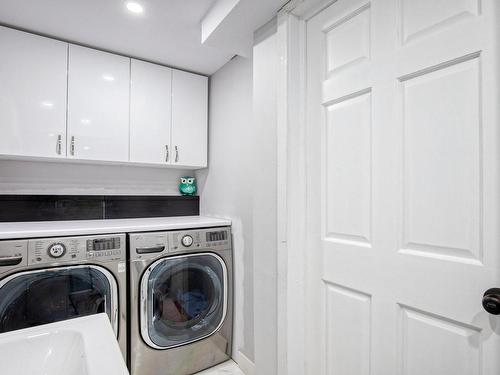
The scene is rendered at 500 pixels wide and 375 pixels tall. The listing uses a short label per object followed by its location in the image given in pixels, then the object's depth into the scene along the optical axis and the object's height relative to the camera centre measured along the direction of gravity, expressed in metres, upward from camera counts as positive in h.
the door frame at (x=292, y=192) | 1.38 +0.00
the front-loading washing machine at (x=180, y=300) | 1.84 -0.77
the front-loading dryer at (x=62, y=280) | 1.53 -0.52
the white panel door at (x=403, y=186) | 0.87 +0.02
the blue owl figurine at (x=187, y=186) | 2.72 +0.05
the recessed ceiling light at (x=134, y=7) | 1.65 +1.09
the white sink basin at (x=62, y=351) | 0.65 -0.39
